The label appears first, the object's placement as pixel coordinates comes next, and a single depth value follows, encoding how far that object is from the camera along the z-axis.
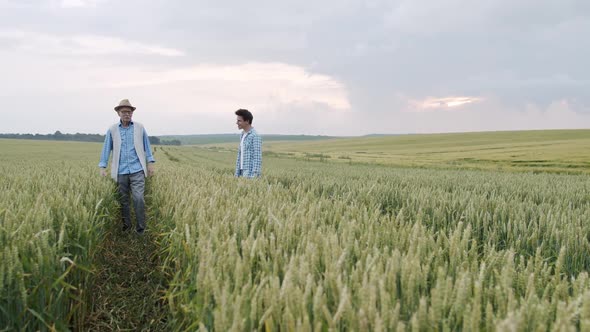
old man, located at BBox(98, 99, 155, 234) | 6.38
